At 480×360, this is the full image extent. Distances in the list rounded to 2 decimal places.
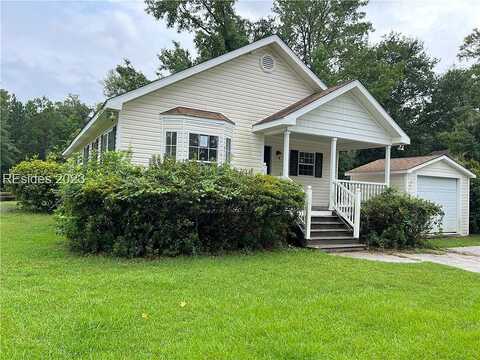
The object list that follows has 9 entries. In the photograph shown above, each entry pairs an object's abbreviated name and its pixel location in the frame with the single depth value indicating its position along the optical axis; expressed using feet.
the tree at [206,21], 82.33
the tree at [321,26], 94.43
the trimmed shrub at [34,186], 52.31
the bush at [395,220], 35.78
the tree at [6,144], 159.41
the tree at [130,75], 87.76
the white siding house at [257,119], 37.68
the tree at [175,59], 84.43
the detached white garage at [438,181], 51.11
